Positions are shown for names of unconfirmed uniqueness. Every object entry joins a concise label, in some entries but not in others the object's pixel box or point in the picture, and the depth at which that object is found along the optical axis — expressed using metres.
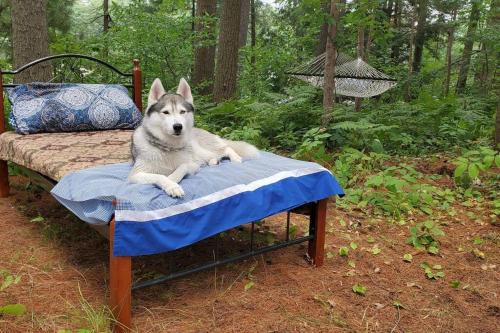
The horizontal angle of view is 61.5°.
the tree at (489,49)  8.42
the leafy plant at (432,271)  3.13
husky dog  2.85
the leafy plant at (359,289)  2.87
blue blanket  2.23
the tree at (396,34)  13.29
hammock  7.10
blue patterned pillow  4.52
